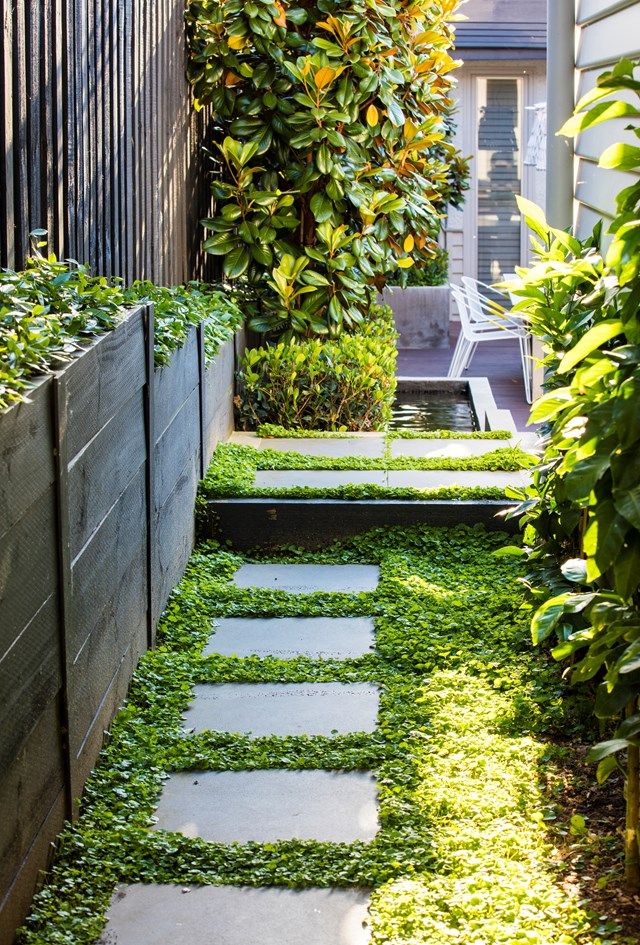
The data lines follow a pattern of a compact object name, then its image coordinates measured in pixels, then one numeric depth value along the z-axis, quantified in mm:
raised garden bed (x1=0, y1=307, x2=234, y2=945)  2547
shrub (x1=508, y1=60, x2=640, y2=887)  2342
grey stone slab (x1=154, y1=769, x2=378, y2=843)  3138
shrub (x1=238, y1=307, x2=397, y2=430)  7617
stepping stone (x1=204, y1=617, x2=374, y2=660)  4461
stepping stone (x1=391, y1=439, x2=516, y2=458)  6793
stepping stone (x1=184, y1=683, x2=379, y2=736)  3805
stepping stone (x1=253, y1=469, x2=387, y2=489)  6023
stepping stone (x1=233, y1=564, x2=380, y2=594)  5230
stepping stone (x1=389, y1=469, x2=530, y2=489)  6035
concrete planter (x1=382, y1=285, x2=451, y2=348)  14961
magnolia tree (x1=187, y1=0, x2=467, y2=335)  7582
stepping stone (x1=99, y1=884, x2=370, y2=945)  2660
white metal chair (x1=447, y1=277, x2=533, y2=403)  12094
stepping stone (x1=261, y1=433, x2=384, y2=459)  6879
